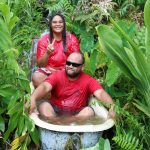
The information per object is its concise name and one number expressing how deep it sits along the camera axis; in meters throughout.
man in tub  3.71
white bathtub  3.42
